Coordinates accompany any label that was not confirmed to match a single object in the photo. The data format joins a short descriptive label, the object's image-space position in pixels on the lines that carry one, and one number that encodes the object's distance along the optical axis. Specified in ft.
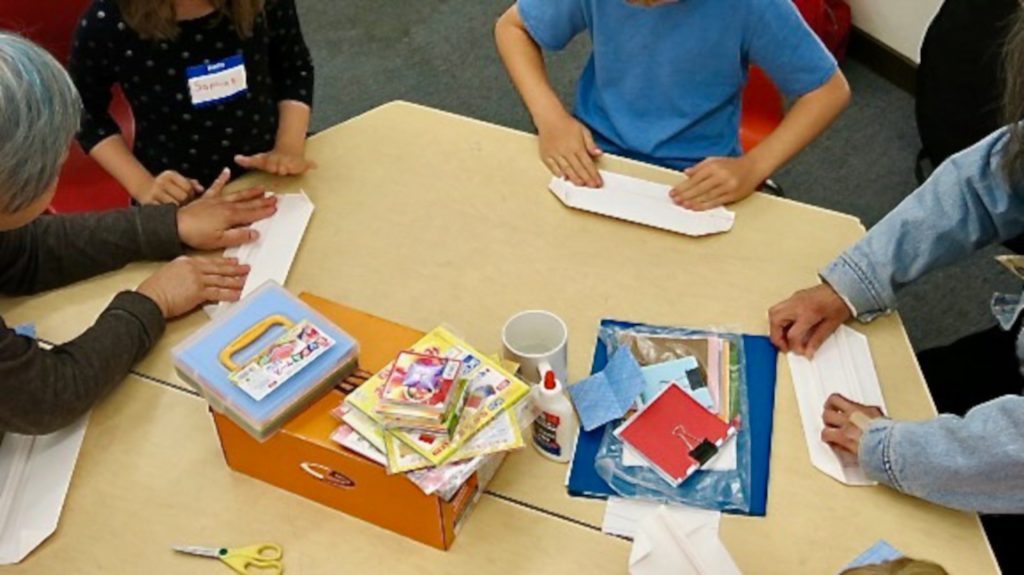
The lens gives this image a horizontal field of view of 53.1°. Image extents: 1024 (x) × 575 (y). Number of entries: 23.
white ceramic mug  3.76
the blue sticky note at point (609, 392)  3.88
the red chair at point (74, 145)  5.65
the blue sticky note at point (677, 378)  3.97
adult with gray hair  3.61
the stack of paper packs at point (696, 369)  3.96
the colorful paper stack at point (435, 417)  3.35
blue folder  3.70
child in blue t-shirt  5.02
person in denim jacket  3.54
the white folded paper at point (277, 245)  4.47
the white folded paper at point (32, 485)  3.63
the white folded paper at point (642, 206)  4.67
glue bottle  3.61
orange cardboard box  3.44
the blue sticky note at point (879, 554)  3.42
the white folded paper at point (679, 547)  3.42
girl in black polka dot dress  5.04
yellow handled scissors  3.51
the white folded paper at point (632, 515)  3.59
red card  3.74
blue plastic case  3.51
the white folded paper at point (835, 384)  3.78
